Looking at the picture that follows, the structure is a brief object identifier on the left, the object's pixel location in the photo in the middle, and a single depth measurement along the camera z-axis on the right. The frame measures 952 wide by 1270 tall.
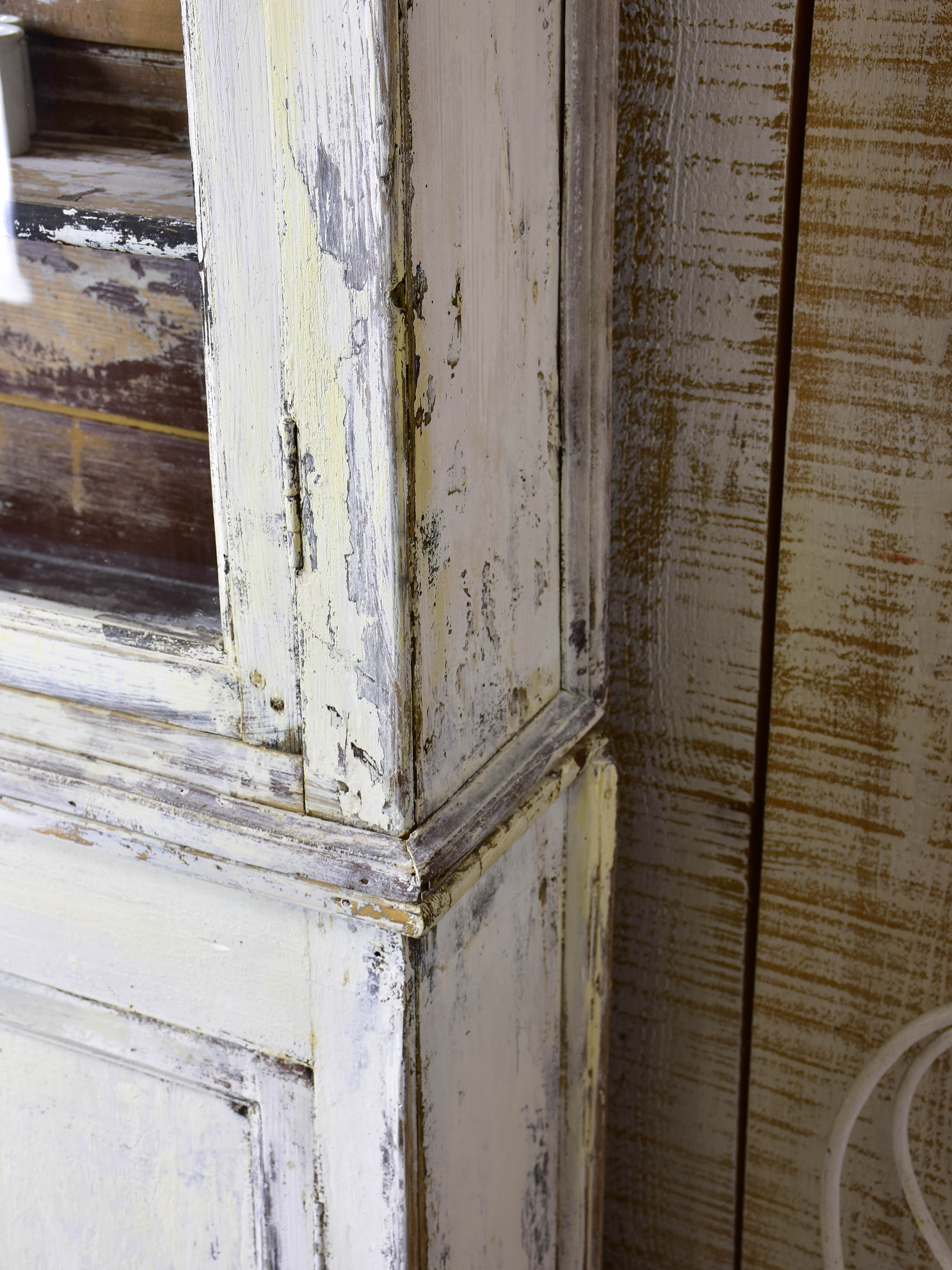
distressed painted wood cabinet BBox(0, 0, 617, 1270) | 0.52
